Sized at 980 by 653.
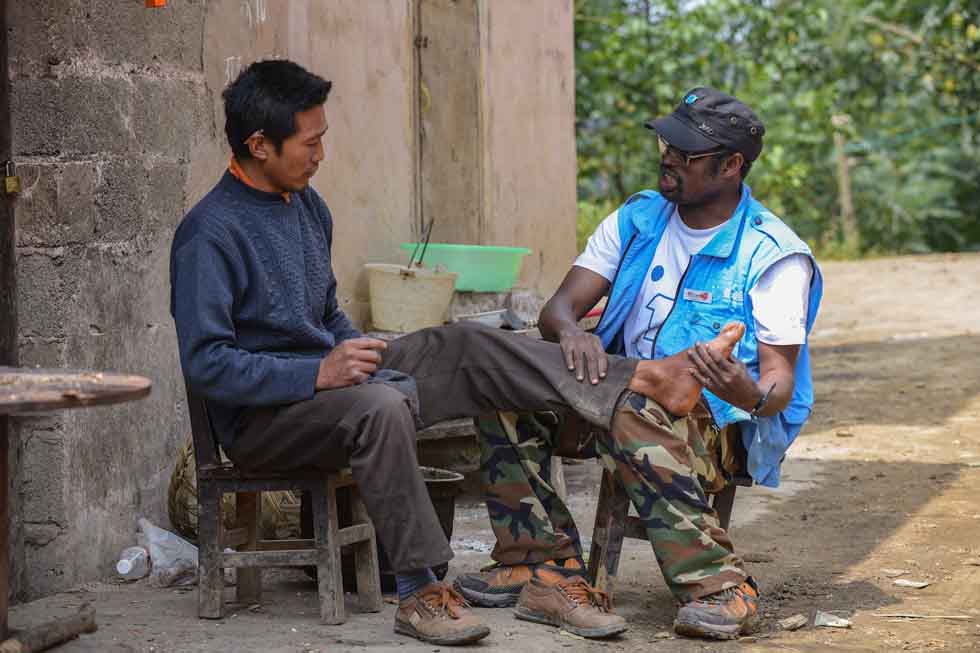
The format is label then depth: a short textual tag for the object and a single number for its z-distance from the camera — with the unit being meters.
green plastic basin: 6.39
